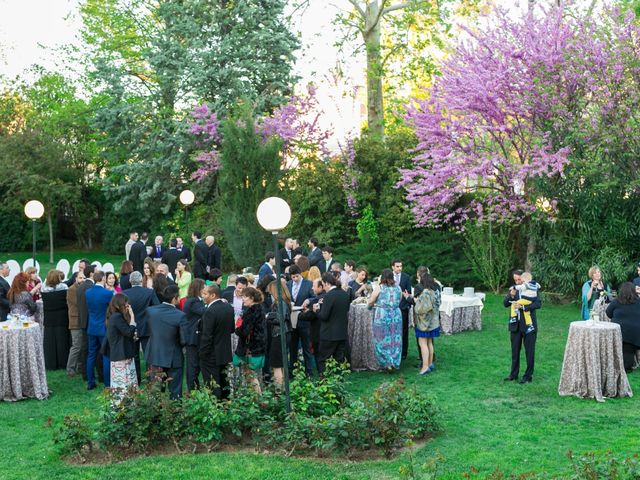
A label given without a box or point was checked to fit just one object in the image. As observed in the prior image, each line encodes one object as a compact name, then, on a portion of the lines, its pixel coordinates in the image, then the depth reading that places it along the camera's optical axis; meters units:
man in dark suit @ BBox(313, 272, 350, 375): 10.69
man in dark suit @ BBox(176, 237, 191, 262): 17.66
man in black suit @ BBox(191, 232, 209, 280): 17.45
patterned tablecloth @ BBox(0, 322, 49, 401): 10.55
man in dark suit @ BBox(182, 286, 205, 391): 9.33
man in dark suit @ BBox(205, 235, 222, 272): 17.46
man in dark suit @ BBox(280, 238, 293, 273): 15.27
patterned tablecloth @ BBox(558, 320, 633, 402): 10.16
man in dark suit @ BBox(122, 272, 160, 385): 10.66
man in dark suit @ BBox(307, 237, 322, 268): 14.73
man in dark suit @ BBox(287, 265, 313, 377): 11.07
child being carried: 10.66
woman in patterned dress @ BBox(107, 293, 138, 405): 9.77
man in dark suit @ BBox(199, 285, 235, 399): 9.07
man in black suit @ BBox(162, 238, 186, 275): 17.47
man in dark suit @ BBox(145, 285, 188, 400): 9.27
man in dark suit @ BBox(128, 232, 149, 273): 18.69
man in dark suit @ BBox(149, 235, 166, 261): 18.63
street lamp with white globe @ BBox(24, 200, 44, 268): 14.55
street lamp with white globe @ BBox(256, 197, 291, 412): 8.23
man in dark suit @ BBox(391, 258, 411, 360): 12.06
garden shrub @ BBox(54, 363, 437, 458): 7.95
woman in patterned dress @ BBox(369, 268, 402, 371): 11.44
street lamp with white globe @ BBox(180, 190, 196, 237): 19.98
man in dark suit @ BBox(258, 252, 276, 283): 12.99
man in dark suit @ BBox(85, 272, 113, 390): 10.86
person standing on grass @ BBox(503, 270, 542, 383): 10.72
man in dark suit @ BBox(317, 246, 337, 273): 13.86
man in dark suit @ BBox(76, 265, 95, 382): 11.45
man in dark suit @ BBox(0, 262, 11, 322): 11.65
